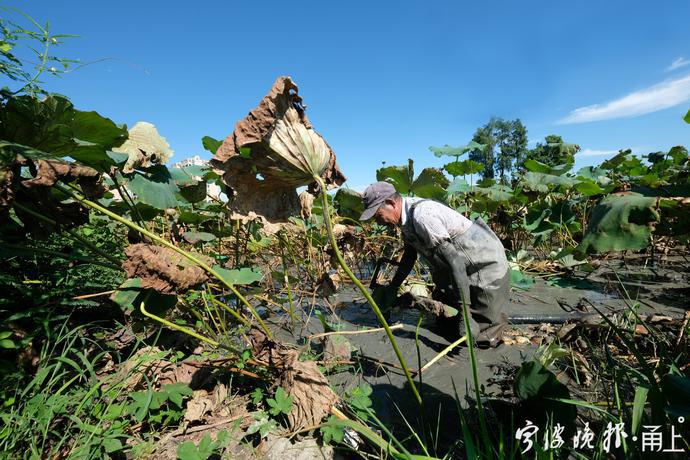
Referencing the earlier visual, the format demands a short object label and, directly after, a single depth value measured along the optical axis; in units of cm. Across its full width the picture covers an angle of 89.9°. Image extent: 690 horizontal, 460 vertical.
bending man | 270
